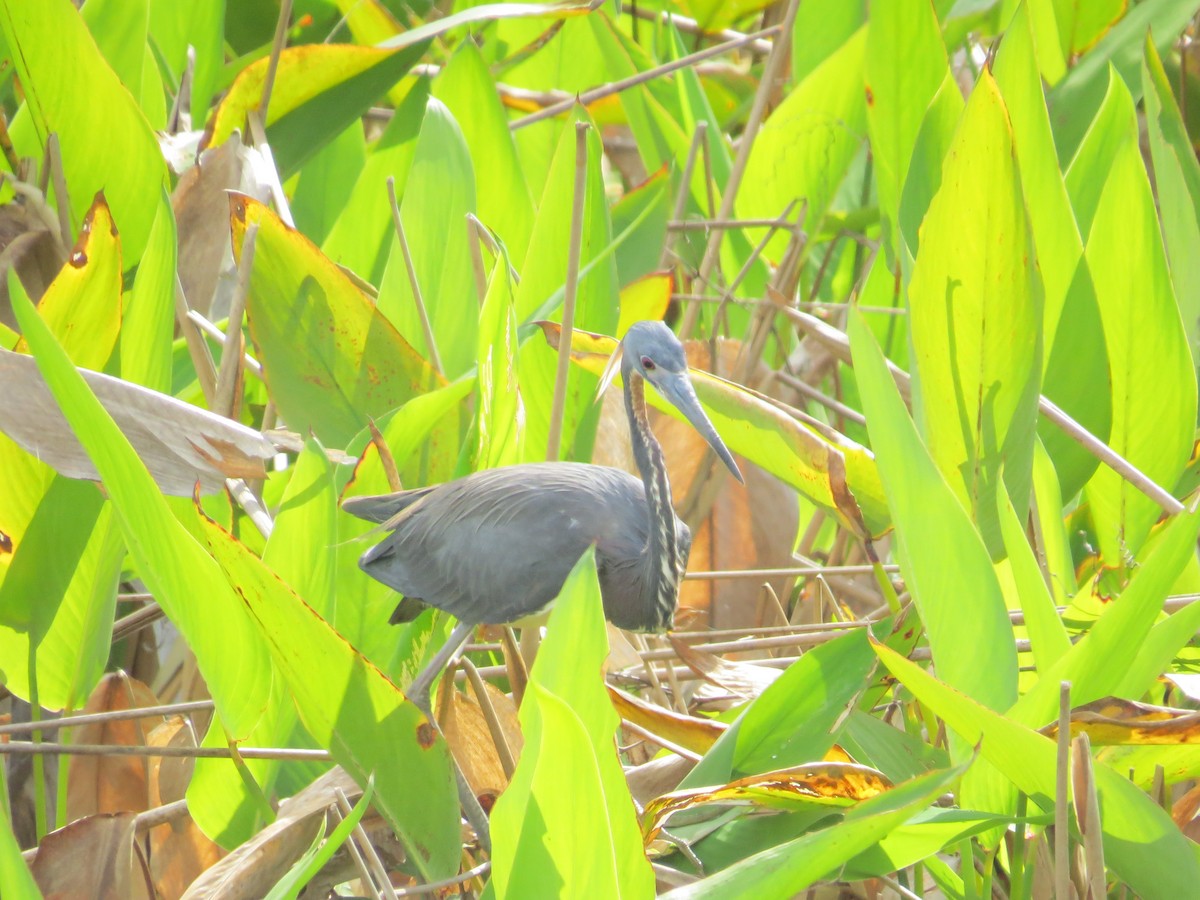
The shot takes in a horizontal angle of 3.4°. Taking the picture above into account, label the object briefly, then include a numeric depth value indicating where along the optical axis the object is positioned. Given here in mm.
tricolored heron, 13710
